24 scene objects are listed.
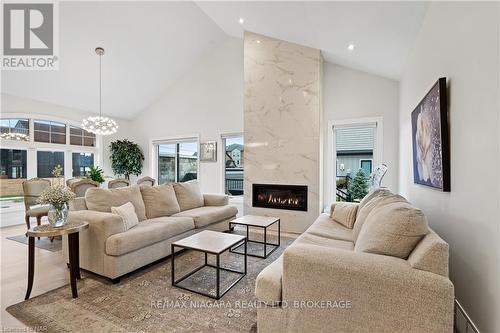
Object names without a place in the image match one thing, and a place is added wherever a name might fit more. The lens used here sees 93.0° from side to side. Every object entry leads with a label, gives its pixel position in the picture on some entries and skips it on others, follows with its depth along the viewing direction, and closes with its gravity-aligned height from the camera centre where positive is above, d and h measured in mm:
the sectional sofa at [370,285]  1260 -687
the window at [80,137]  6193 +833
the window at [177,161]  6609 +173
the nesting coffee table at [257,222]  3258 -793
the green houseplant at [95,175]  4617 -141
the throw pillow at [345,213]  2947 -612
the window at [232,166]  5895 +18
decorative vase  2254 -451
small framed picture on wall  5941 +401
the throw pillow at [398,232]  1470 -426
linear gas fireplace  4398 -576
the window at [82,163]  6285 +134
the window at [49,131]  5492 +885
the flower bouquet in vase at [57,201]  2207 -315
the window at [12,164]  5000 +95
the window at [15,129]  4977 +856
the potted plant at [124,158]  6684 +272
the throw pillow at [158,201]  3545 -521
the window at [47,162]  5555 +152
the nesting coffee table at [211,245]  2264 -789
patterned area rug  1836 -1217
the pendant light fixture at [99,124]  4758 +898
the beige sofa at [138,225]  2502 -734
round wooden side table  2113 -672
